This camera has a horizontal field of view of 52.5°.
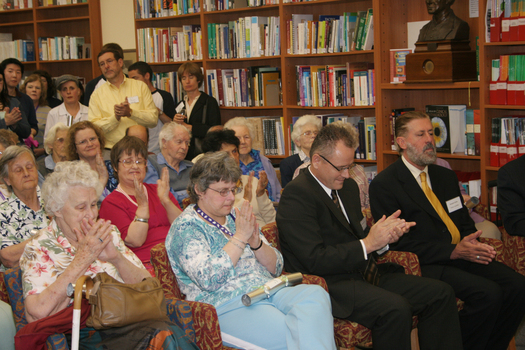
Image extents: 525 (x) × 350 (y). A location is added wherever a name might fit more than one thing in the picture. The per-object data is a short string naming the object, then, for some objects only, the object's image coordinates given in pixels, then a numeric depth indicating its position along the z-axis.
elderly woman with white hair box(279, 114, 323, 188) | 4.46
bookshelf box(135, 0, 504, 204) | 4.47
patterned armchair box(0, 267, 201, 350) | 2.12
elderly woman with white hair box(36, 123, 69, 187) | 4.22
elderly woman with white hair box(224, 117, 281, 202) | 4.38
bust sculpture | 4.44
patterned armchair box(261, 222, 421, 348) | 2.53
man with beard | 2.92
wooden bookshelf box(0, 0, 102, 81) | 7.24
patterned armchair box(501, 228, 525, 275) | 3.24
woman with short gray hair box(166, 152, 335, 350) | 2.28
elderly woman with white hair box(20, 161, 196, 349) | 2.13
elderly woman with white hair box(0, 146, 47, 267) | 2.97
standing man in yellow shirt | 5.28
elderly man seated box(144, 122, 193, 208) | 4.11
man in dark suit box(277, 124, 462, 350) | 2.53
